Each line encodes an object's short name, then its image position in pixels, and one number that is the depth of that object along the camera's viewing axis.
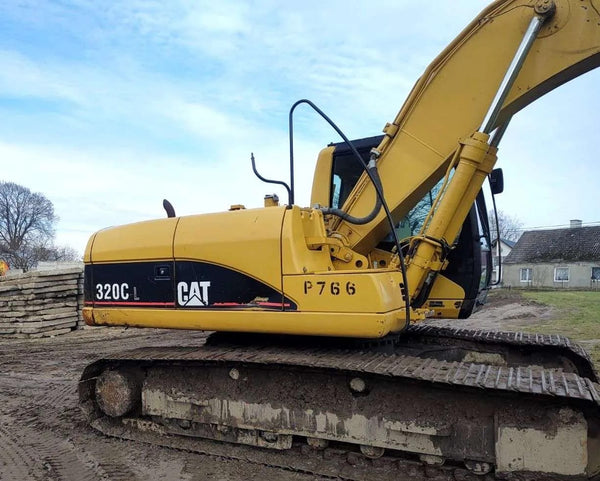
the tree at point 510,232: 68.84
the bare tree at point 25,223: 49.69
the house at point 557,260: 35.91
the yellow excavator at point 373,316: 3.55
